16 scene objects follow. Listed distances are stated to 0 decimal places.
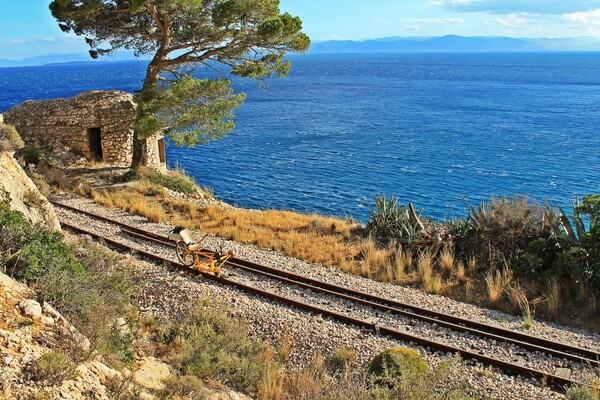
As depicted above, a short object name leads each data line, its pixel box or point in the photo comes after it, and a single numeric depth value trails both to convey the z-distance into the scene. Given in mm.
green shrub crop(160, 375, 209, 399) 6613
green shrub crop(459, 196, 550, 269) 13522
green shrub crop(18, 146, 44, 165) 22359
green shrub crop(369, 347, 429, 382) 7824
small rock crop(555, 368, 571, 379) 8203
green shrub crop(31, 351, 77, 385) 5539
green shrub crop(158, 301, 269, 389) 7773
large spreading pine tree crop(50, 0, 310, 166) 19719
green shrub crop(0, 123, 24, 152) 12289
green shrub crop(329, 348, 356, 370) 8484
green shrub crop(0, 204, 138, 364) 7622
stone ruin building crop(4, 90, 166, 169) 23859
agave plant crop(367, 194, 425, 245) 15094
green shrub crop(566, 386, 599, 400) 7105
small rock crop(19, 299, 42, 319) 6730
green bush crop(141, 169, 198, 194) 22891
